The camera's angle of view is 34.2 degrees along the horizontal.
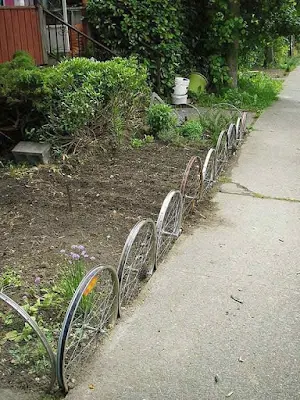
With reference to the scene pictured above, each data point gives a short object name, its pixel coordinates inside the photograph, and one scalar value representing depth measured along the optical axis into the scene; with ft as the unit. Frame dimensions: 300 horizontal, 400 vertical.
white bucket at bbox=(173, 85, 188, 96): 34.22
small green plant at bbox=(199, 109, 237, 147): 25.32
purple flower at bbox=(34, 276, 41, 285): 11.59
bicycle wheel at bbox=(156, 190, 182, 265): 13.79
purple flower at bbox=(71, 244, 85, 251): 13.22
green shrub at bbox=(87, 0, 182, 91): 31.89
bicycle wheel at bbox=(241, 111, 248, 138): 26.45
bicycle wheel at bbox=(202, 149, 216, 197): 18.13
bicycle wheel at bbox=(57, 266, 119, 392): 8.38
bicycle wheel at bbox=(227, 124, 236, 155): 22.76
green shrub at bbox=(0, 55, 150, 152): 19.66
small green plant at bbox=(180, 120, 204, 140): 24.79
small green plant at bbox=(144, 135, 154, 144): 24.35
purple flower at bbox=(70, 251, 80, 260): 12.41
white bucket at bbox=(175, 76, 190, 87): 34.14
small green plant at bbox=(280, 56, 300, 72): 64.36
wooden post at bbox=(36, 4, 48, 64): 26.68
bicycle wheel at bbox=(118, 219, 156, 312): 10.96
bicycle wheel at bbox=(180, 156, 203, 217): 15.68
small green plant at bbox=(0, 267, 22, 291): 11.55
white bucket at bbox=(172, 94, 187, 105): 34.37
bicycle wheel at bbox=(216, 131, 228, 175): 20.74
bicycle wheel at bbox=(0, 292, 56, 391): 8.47
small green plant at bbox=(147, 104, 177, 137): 24.70
